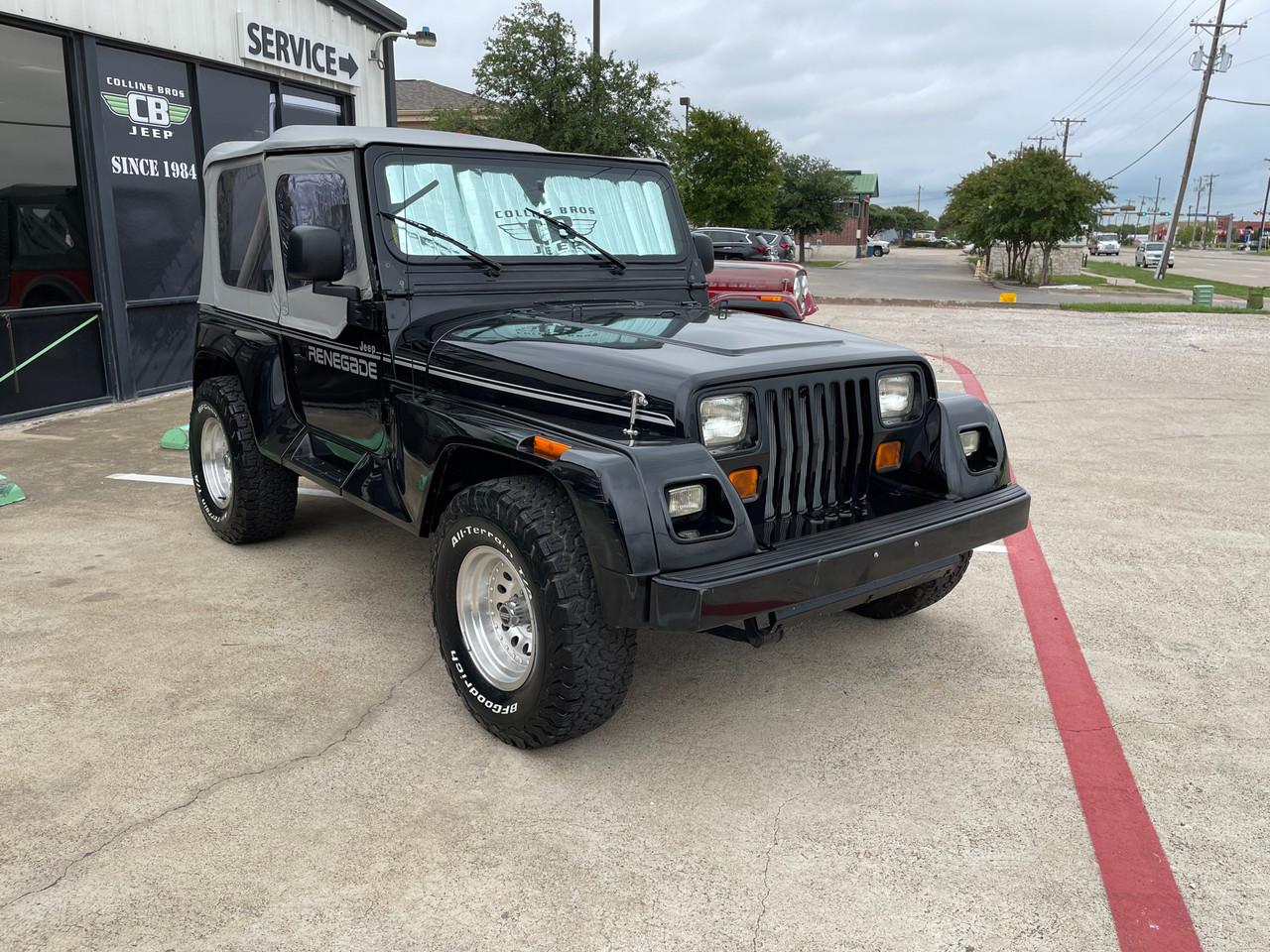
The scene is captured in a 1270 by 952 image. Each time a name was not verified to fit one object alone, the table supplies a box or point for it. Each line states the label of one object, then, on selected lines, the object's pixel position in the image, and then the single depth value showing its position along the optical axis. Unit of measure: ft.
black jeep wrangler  9.29
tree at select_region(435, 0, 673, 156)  78.28
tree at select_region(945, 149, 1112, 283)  107.34
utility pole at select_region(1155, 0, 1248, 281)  117.60
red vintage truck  37.78
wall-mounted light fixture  41.24
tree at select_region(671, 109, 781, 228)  124.36
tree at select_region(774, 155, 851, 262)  174.91
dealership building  26.78
